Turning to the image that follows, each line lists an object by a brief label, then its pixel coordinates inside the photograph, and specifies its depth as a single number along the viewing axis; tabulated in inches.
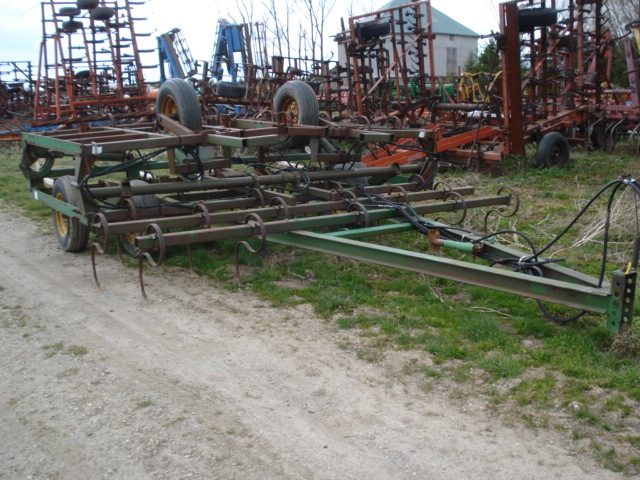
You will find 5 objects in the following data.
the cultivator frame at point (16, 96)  866.8
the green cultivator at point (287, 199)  181.0
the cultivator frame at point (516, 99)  465.4
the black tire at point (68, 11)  717.9
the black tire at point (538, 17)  472.1
